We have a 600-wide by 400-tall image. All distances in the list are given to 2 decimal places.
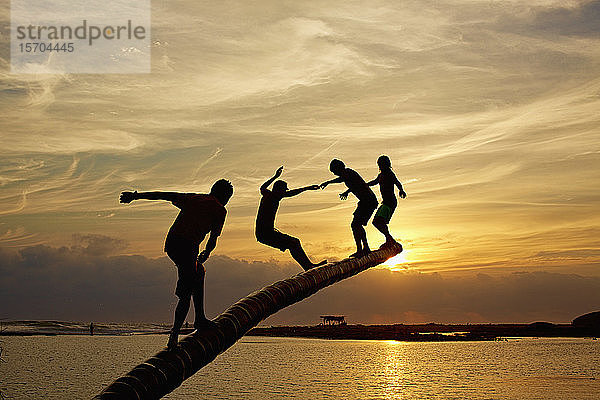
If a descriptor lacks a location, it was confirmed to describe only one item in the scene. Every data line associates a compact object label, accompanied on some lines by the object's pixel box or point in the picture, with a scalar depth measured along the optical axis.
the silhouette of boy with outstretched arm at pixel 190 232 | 9.32
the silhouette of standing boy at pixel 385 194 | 16.95
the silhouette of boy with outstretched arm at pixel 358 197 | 15.40
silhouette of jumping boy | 14.12
